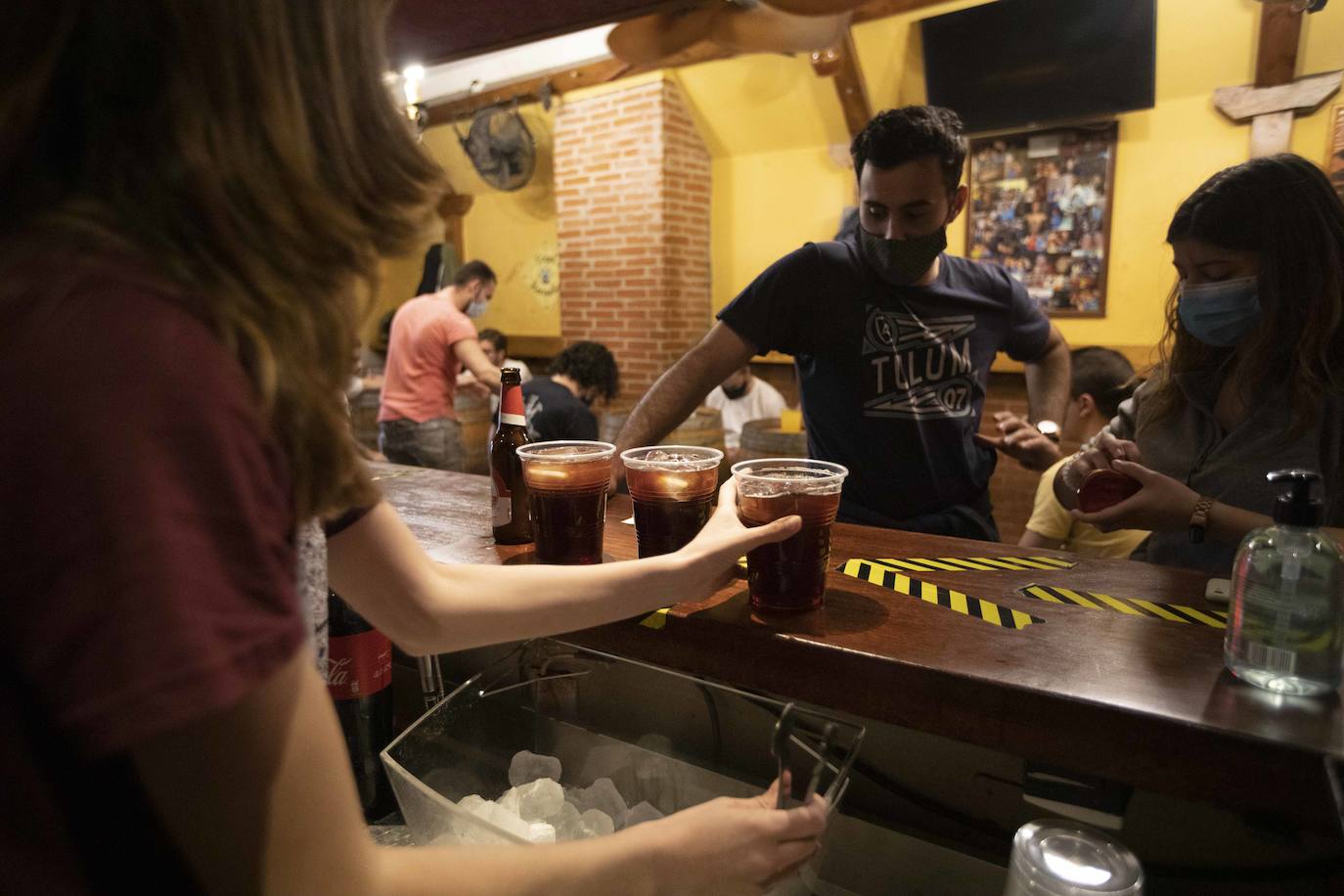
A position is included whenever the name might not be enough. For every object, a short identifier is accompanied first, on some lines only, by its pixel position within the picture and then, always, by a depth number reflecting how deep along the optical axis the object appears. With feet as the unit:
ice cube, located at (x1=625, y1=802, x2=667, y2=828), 3.24
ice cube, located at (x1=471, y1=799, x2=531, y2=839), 3.01
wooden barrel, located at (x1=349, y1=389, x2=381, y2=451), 18.90
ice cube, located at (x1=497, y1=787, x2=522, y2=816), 3.25
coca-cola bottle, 4.02
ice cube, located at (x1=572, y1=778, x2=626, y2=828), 3.32
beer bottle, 4.77
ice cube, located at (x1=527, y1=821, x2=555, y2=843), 2.99
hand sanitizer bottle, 2.66
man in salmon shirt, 15.11
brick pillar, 18.74
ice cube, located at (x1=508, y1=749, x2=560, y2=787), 3.50
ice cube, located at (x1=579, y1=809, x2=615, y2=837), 3.18
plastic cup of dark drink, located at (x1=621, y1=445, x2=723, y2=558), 3.87
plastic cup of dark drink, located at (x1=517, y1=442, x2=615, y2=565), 4.05
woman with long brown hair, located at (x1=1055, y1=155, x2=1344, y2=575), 4.90
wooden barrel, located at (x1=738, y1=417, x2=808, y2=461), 12.57
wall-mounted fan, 20.43
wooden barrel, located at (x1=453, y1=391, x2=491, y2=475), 17.60
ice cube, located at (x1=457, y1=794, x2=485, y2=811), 3.19
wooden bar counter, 2.52
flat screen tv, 14.01
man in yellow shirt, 8.53
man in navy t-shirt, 6.45
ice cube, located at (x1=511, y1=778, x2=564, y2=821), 3.25
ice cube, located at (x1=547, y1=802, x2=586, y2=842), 3.13
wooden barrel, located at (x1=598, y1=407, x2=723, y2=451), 12.96
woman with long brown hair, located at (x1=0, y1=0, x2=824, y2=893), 1.29
